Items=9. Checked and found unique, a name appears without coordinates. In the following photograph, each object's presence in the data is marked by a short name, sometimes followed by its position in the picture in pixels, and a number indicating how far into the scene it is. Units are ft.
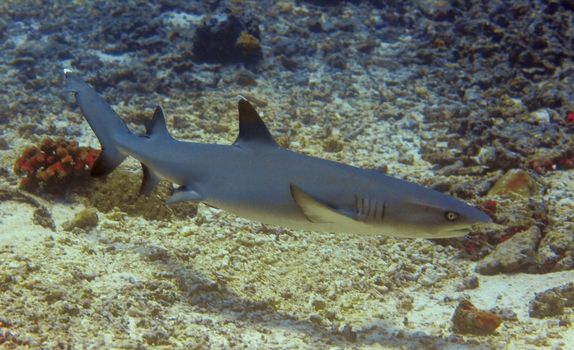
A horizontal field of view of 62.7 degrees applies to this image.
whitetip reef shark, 9.41
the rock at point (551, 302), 11.68
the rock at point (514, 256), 14.20
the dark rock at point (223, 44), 32.96
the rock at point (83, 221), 14.66
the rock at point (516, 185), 18.13
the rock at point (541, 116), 24.30
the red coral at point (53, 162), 17.24
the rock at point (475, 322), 11.40
